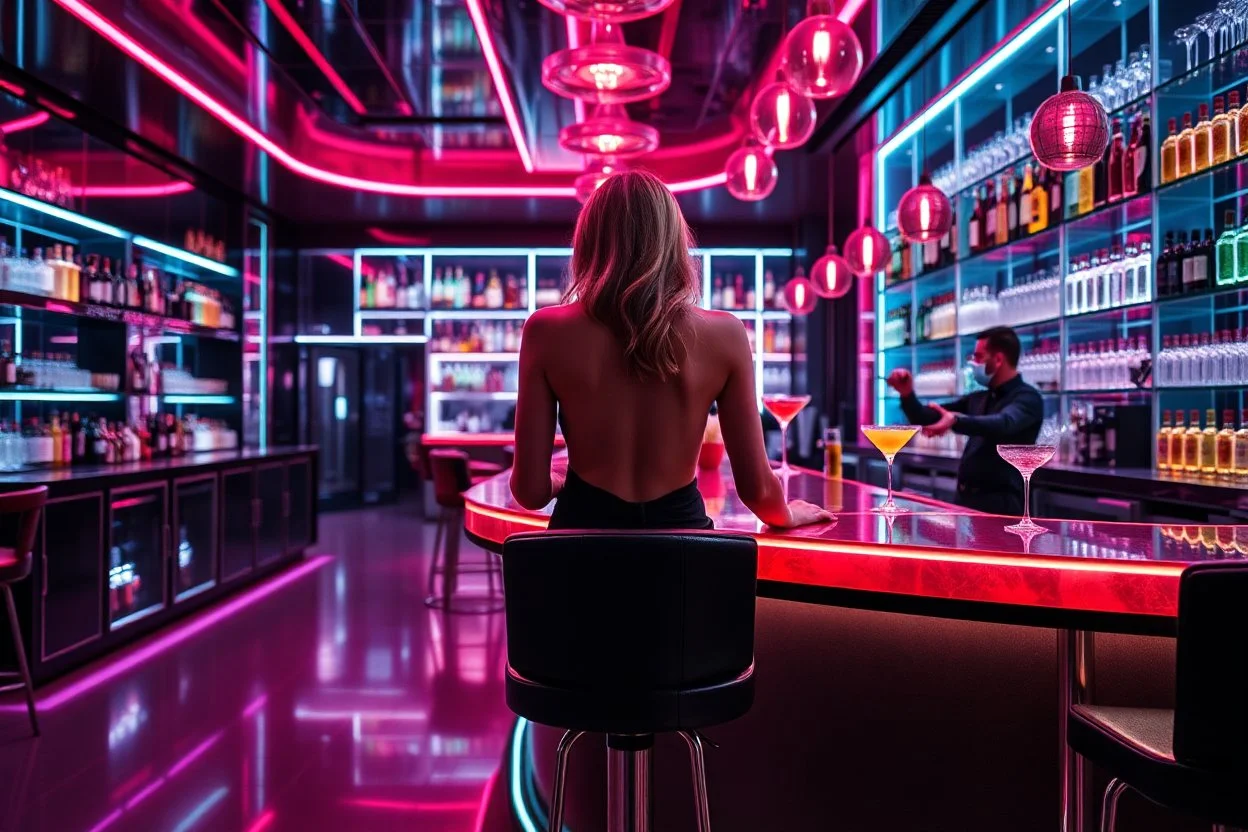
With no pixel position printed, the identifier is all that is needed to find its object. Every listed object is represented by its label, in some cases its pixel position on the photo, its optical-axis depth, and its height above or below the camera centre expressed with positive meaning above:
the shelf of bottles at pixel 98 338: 4.99 +0.45
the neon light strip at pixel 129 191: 5.64 +1.38
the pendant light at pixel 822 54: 2.90 +1.07
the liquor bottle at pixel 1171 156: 3.92 +1.04
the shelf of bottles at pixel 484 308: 9.87 +1.05
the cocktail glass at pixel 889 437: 2.35 -0.06
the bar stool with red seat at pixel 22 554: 3.36 -0.51
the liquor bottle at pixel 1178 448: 3.91 -0.15
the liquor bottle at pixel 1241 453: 3.56 -0.15
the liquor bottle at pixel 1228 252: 3.63 +0.60
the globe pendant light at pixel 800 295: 6.36 +0.76
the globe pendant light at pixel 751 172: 4.38 +1.08
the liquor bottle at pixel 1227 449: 3.62 -0.14
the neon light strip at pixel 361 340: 10.02 +0.73
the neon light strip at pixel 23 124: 4.83 +1.46
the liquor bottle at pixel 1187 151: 3.82 +1.03
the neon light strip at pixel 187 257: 6.41 +1.11
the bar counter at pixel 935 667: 1.70 -0.55
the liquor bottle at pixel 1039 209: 4.98 +1.05
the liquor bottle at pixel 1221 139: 3.63 +1.03
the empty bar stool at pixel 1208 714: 1.23 -0.39
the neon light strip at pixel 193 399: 7.07 +0.08
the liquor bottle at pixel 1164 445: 4.03 -0.14
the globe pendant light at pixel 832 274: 5.42 +0.77
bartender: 4.00 -0.04
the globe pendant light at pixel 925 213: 4.05 +0.83
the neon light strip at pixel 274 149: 4.64 +1.89
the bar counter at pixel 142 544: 4.25 -0.73
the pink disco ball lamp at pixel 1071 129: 2.82 +0.83
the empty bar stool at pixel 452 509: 5.50 -0.57
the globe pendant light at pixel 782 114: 3.58 +1.10
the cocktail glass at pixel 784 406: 3.29 +0.02
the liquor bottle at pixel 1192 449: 3.82 -0.15
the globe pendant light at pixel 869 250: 4.90 +0.81
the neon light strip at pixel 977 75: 4.96 +2.01
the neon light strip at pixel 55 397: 5.03 +0.07
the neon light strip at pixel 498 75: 4.89 +2.00
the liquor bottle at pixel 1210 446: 3.72 -0.13
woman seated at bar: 1.71 +0.06
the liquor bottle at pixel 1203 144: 3.72 +1.04
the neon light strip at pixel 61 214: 4.85 +1.06
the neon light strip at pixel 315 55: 4.85 +2.01
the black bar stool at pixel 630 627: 1.44 -0.33
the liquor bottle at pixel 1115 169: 4.31 +1.08
